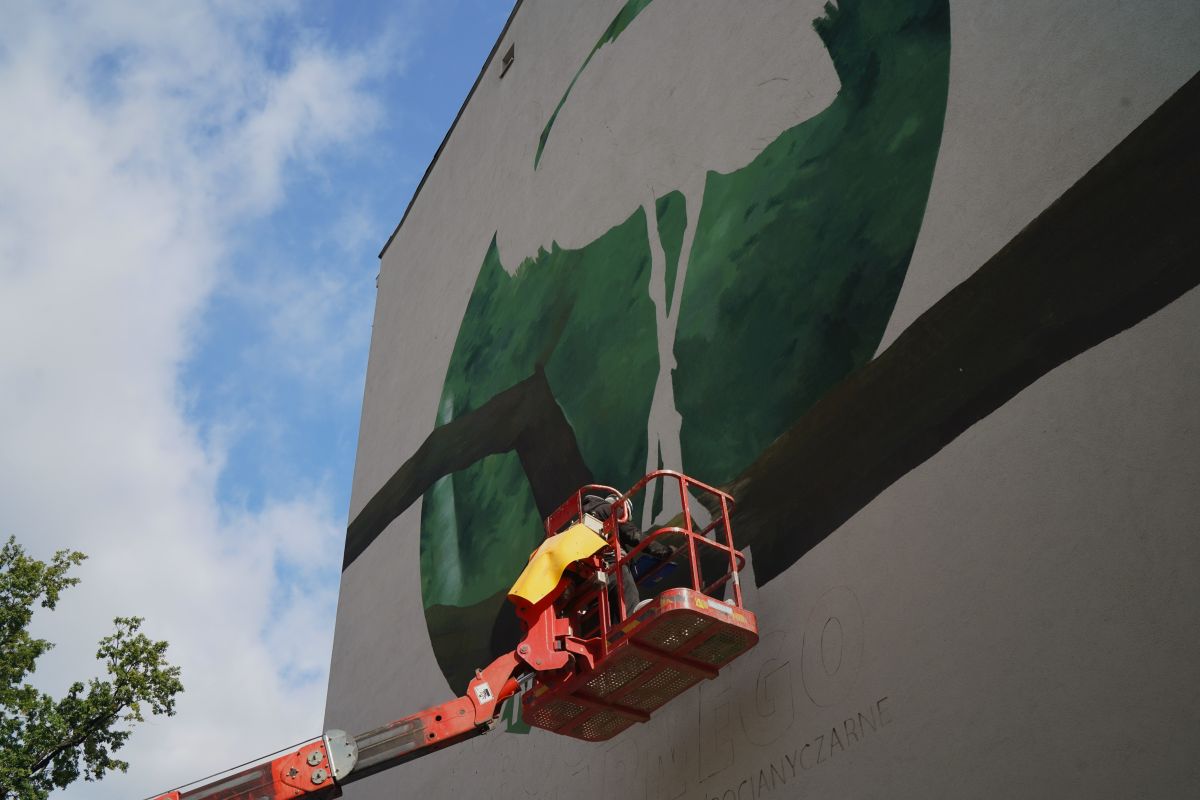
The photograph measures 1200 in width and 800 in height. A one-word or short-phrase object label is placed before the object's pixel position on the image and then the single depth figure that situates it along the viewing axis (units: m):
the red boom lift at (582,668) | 7.88
